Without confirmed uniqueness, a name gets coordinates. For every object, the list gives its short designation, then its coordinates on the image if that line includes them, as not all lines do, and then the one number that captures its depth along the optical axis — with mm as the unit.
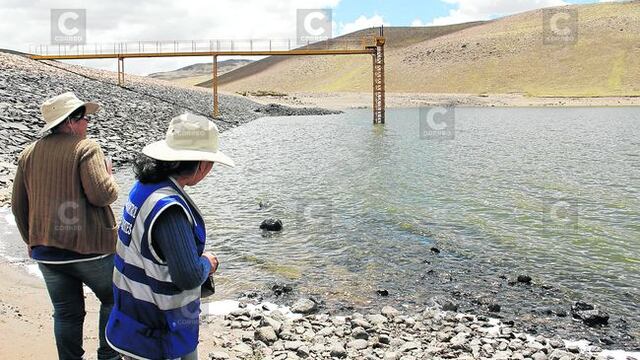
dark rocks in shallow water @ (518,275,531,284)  9523
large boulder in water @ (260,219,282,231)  12961
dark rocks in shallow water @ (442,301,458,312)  8320
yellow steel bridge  52331
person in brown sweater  4426
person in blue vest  3092
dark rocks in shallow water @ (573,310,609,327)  7863
